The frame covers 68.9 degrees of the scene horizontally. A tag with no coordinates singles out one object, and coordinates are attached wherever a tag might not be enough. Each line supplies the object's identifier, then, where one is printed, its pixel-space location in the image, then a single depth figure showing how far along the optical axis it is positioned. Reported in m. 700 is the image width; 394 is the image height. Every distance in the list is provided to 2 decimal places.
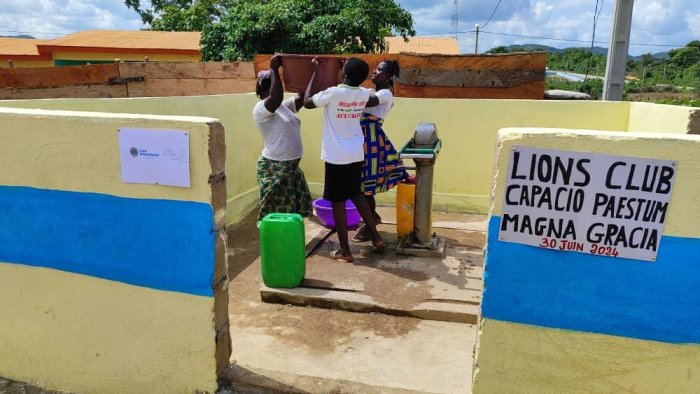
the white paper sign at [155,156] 2.43
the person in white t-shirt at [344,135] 4.24
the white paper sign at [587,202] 2.09
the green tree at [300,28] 11.40
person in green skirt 4.94
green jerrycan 3.99
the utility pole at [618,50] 6.49
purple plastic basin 5.62
